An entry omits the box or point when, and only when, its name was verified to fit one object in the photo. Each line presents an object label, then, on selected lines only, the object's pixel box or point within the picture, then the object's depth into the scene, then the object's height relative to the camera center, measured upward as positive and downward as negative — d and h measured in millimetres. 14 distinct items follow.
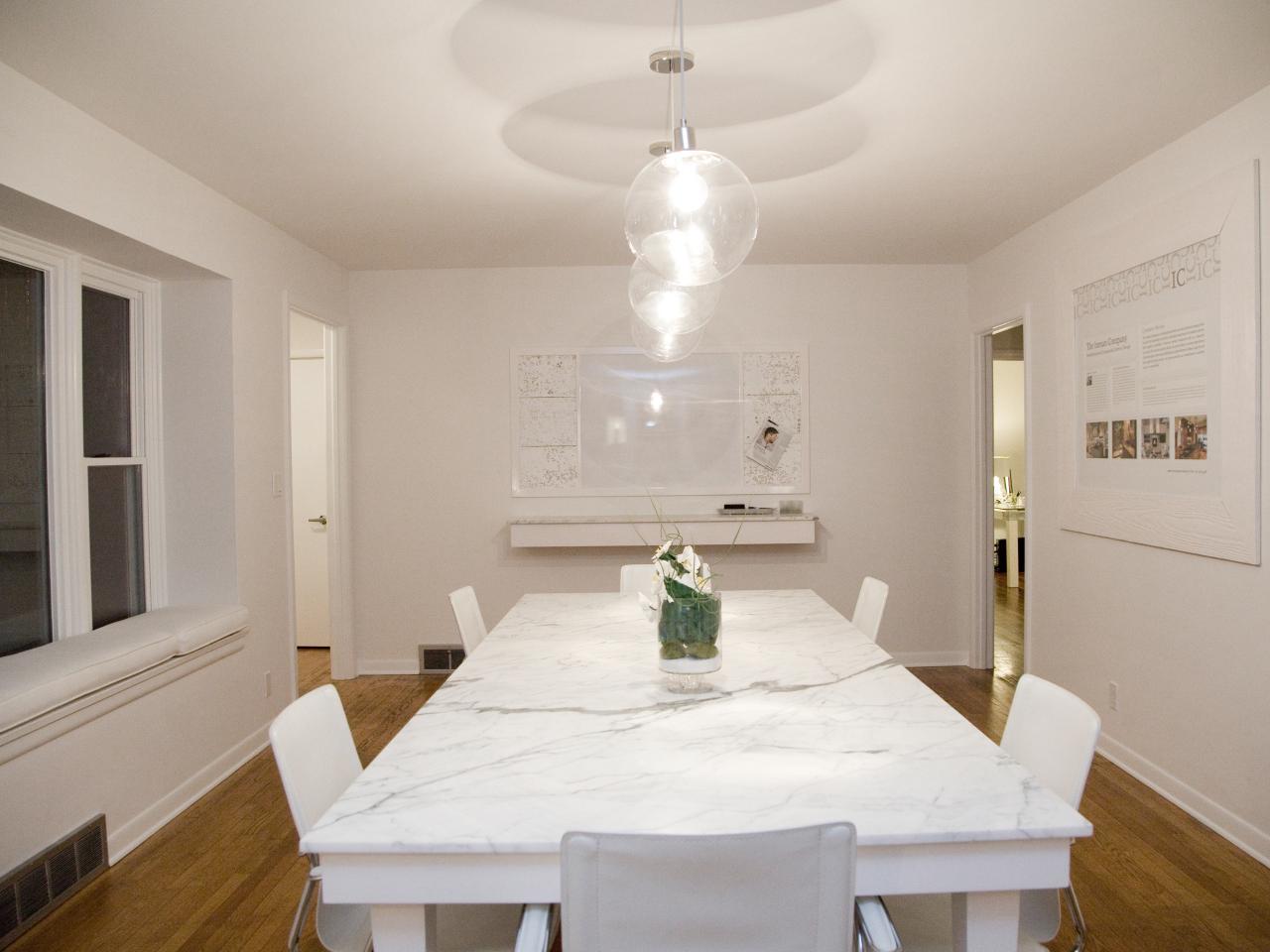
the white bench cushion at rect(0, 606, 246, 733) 2441 -623
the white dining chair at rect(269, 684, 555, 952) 1603 -709
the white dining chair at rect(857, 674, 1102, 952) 1605 -640
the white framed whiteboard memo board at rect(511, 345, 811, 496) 5211 +272
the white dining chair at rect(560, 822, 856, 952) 1106 -565
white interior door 6004 -183
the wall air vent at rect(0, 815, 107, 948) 2364 -1223
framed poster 2816 +325
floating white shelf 4965 -388
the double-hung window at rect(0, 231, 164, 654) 2875 +85
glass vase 2027 -411
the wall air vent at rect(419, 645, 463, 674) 5203 -1171
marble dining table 1322 -569
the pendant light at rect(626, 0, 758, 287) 1738 +525
